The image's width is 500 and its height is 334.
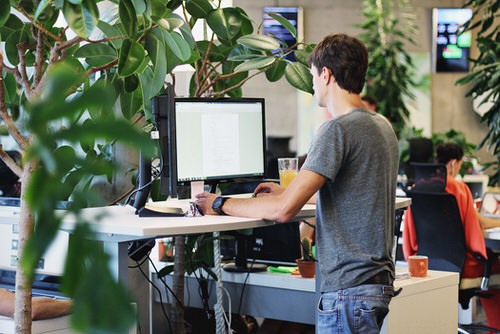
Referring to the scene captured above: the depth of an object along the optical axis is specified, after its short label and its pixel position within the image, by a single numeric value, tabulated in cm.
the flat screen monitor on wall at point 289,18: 934
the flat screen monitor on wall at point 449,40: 991
